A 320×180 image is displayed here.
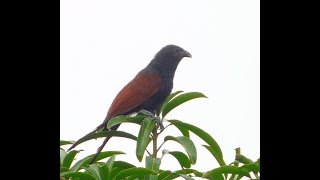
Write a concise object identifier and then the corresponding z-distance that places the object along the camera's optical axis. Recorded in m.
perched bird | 10.52
